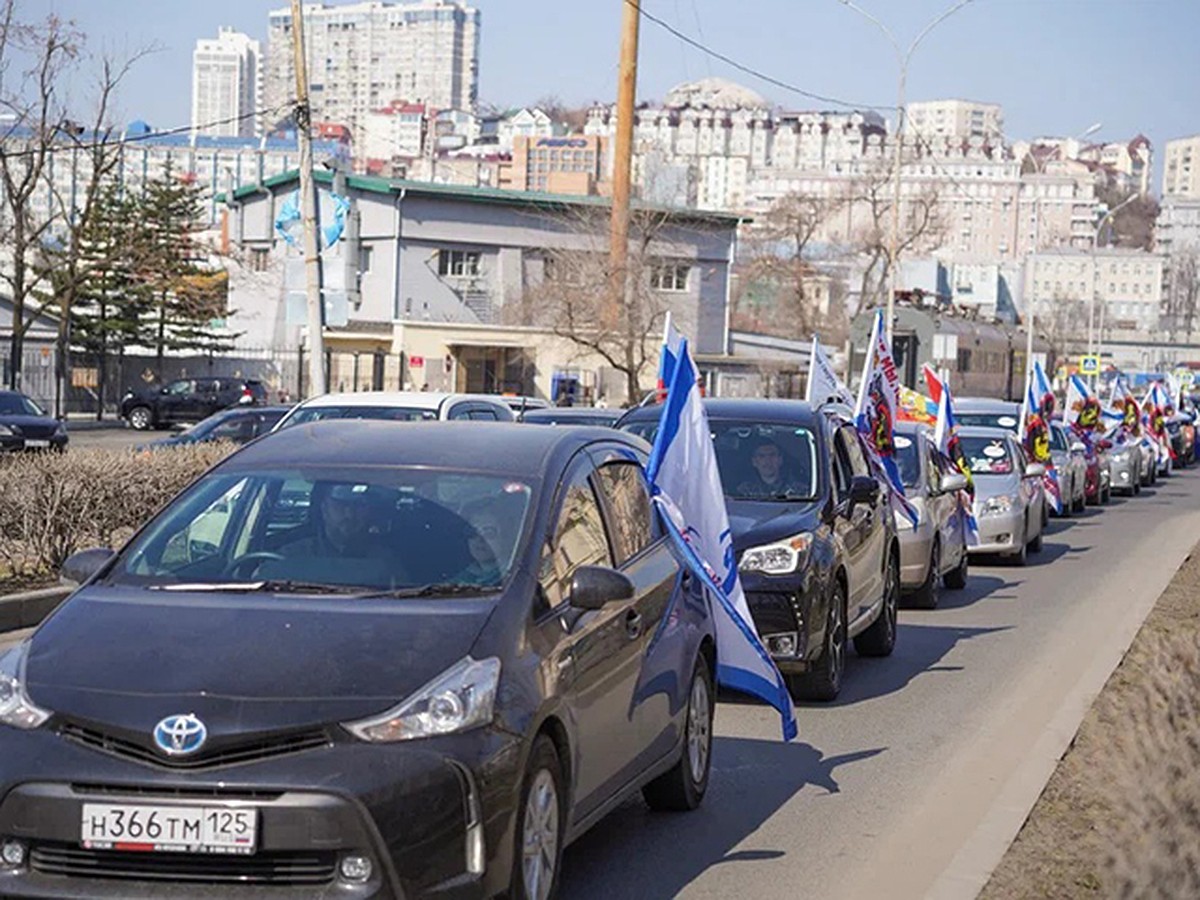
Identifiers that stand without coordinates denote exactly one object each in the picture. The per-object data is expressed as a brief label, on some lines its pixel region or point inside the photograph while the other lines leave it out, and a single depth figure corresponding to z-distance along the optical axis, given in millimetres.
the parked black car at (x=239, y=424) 27469
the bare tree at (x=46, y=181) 51219
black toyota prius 5496
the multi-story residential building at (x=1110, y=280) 183625
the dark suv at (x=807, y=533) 11250
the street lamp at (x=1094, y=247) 71669
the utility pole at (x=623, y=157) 42062
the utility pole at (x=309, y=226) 24656
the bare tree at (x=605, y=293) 50000
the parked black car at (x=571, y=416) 24875
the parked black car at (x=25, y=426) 30812
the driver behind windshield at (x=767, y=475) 12477
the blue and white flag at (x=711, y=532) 8852
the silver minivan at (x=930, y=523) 17500
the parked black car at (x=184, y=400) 56750
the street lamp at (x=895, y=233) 44906
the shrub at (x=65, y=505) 14688
